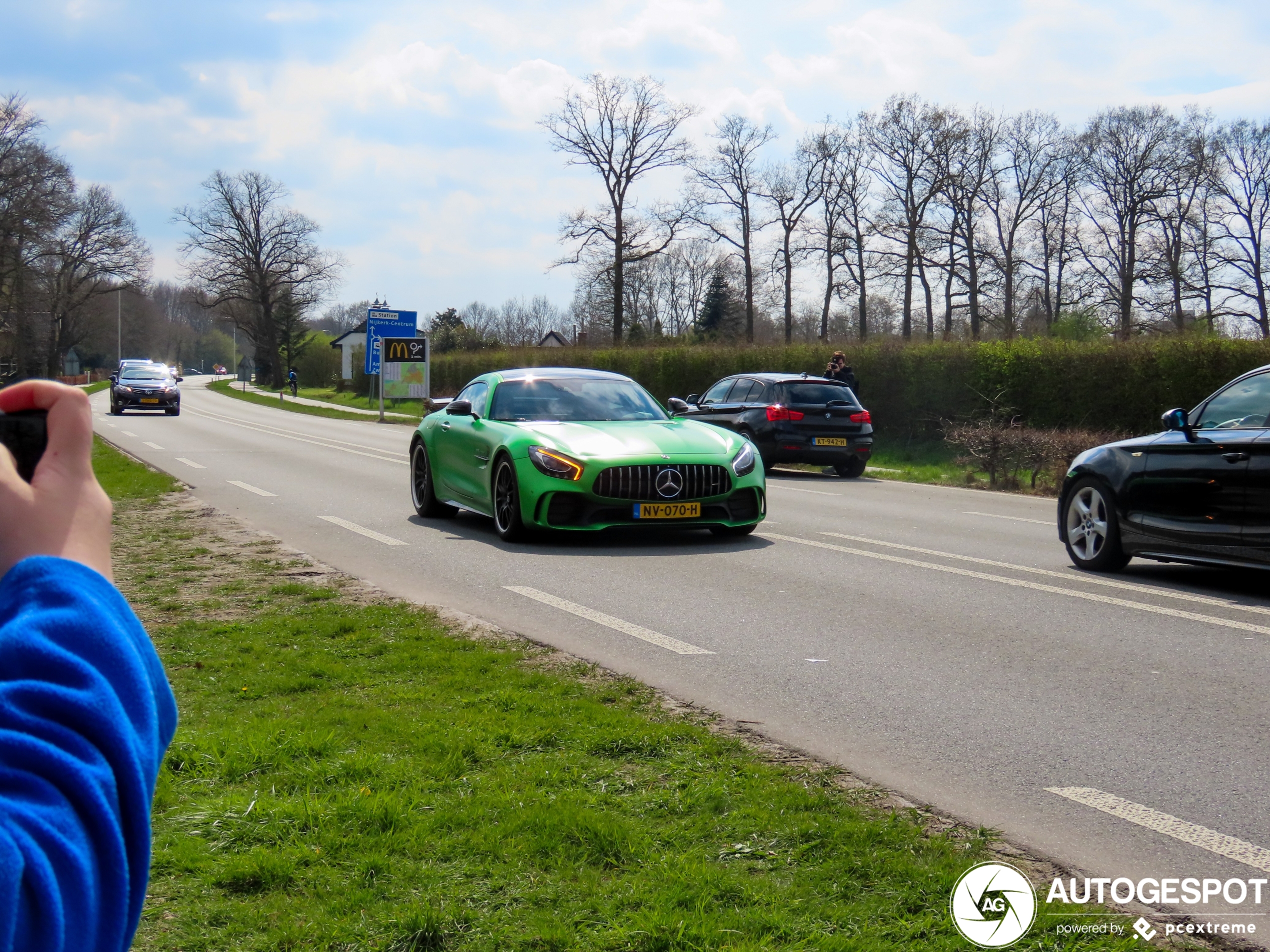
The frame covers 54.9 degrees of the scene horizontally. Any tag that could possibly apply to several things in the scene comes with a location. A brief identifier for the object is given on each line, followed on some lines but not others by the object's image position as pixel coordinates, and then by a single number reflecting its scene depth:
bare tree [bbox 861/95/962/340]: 51.38
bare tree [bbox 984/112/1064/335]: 52.09
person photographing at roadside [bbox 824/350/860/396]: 24.03
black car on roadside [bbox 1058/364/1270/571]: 7.93
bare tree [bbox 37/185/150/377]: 65.56
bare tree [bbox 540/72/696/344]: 51.44
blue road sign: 44.28
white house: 127.62
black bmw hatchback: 19.70
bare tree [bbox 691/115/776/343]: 56.69
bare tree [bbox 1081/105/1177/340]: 47.00
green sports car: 10.38
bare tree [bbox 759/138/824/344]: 56.81
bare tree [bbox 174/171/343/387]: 82.62
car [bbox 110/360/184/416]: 41.75
